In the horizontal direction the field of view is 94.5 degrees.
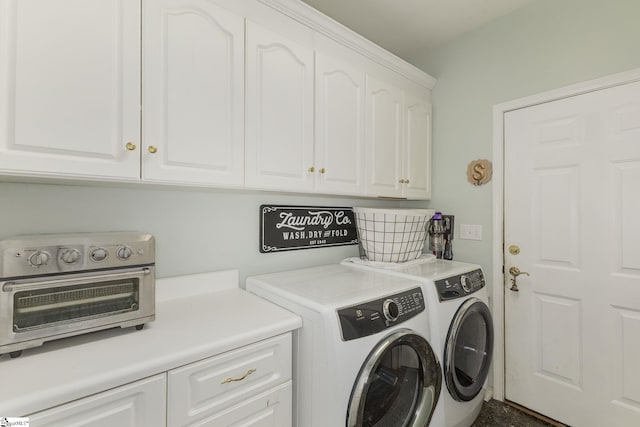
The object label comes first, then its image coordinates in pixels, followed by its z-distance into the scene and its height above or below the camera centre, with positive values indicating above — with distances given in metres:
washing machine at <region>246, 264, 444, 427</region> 1.08 -0.54
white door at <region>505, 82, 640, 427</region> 1.60 -0.24
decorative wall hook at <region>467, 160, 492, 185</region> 2.11 +0.32
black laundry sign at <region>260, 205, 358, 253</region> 1.75 -0.09
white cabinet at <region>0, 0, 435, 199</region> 0.90 +0.48
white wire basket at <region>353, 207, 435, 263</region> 1.81 -0.11
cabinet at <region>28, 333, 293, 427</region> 0.77 -0.55
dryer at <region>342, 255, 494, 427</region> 1.49 -0.60
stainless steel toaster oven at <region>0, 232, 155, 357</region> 0.84 -0.23
